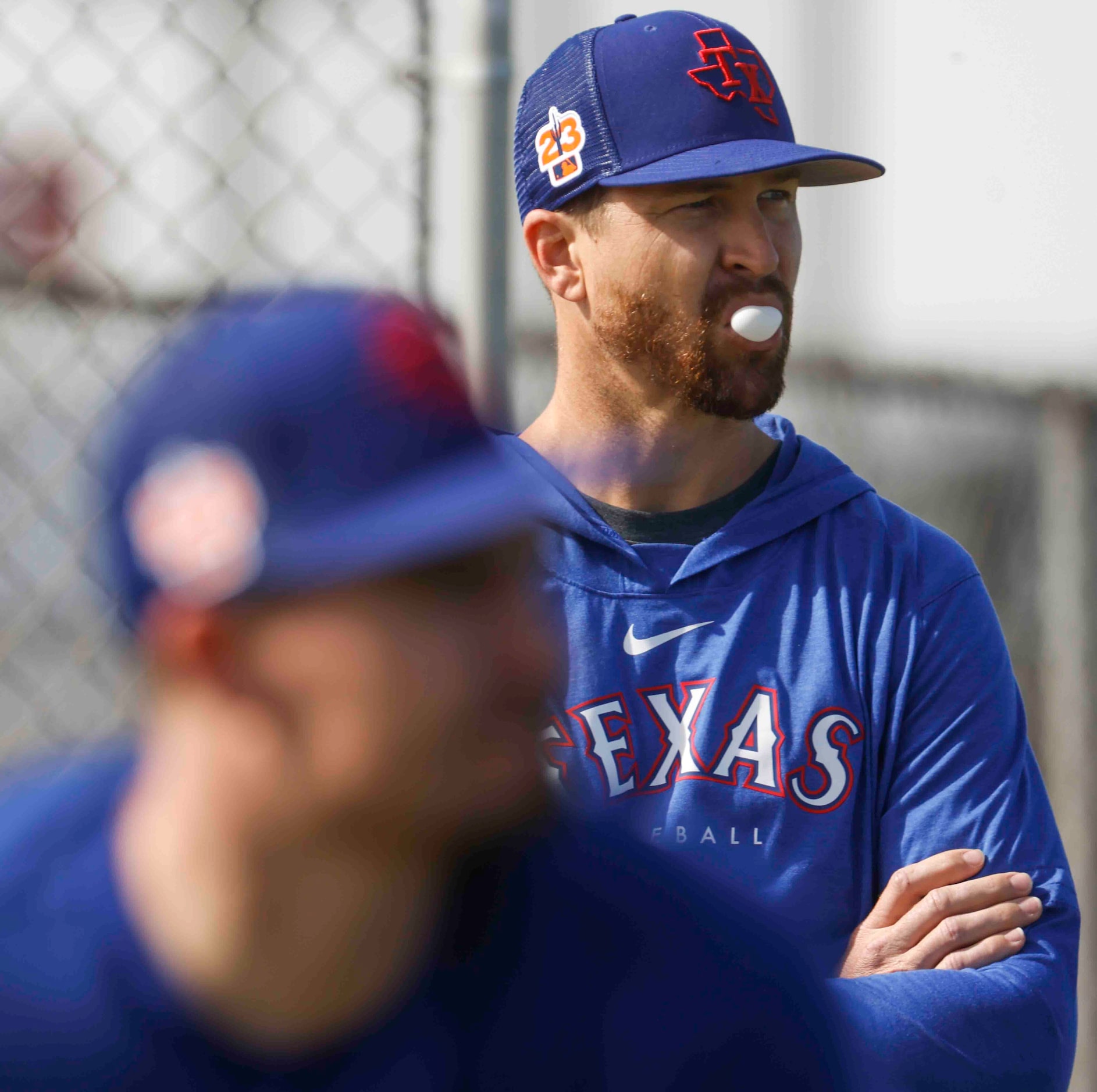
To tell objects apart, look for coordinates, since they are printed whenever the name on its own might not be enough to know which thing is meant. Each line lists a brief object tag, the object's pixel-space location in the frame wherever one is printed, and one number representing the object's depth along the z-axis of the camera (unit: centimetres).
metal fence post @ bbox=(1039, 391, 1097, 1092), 1287
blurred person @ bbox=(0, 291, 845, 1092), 911
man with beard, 1104
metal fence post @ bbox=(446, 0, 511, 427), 1109
